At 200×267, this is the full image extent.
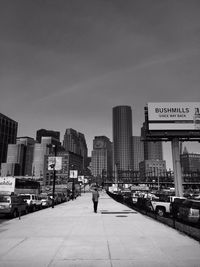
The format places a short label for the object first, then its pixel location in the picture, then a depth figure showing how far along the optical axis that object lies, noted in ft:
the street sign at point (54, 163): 100.58
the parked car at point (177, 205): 41.72
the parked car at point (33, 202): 89.79
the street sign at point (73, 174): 188.85
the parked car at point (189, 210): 46.95
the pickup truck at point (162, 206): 66.80
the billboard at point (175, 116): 164.11
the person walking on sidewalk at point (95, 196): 72.43
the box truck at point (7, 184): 142.72
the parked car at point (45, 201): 109.58
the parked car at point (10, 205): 63.77
